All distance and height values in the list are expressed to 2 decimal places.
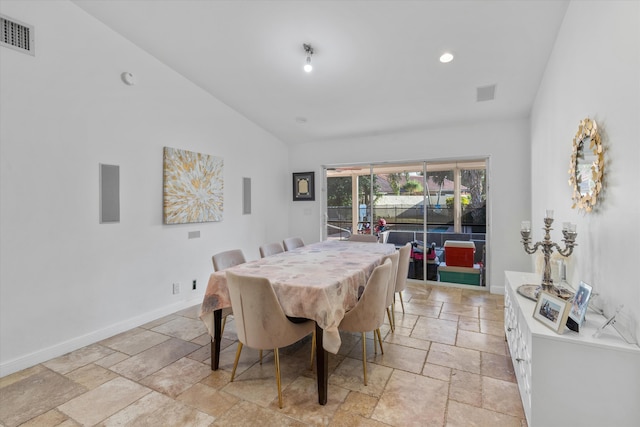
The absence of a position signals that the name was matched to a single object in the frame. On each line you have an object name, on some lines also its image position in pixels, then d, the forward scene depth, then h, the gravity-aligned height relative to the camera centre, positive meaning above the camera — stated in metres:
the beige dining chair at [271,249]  3.45 -0.44
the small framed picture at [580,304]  1.54 -0.48
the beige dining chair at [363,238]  4.48 -0.40
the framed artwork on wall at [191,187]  3.62 +0.32
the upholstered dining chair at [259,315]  1.88 -0.66
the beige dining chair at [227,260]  2.60 -0.47
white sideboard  1.39 -0.80
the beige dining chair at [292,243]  3.95 -0.42
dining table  1.94 -0.54
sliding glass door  4.73 +0.13
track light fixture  3.05 +1.63
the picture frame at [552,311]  1.53 -0.53
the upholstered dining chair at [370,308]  2.15 -0.69
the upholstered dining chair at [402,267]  3.11 -0.57
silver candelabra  2.05 -0.28
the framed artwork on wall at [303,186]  5.79 +0.49
